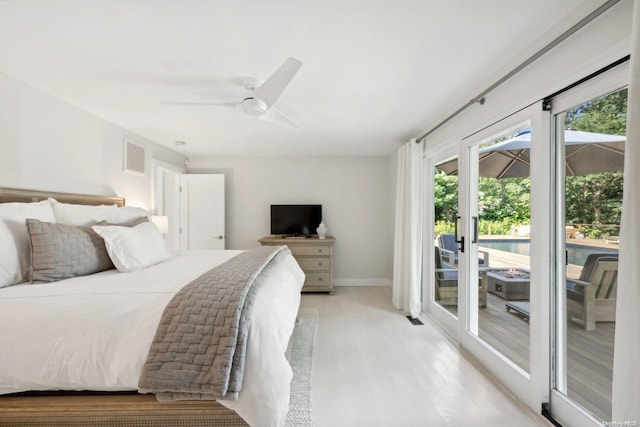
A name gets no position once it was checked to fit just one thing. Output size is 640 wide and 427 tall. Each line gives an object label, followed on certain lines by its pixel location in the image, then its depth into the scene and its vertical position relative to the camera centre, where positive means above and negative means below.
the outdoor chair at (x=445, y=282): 2.88 -0.82
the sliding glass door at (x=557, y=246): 1.36 -0.21
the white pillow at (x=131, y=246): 1.91 -0.29
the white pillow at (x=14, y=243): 1.55 -0.21
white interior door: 4.38 -0.01
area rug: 1.63 -1.27
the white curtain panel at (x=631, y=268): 0.93 -0.20
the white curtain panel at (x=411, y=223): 3.28 -0.14
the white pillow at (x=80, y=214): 1.97 -0.04
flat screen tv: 4.62 -0.14
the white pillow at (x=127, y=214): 2.39 -0.04
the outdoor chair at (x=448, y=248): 2.83 -0.40
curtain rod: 1.16 +0.90
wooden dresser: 4.24 -0.77
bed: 1.17 -0.71
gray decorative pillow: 1.60 -0.28
